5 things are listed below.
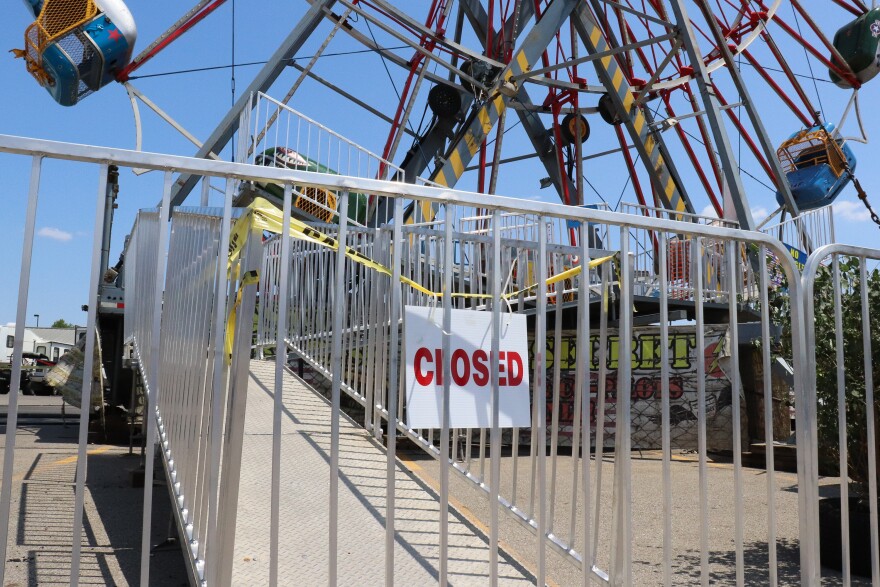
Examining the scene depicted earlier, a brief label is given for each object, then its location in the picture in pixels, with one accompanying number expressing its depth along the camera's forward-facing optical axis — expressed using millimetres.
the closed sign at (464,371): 3047
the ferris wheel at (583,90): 12266
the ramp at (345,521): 3904
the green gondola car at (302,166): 9750
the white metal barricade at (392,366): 2748
